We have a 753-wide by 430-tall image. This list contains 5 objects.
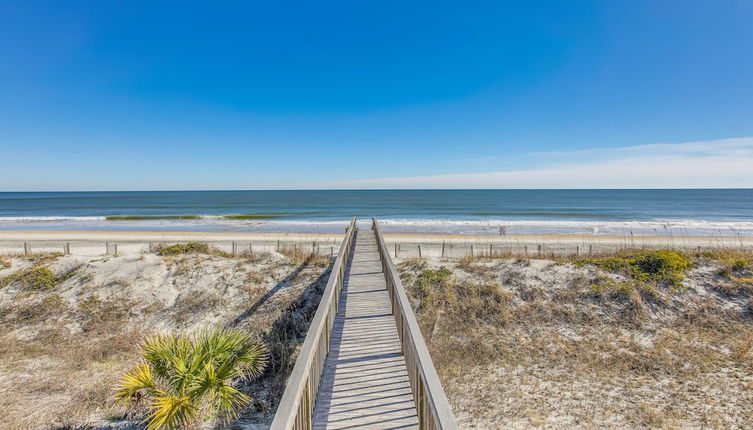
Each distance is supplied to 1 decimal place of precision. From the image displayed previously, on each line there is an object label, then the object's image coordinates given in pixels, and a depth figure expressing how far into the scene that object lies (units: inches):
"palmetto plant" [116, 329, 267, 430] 171.9
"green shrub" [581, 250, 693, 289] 434.3
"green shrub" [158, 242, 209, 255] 618.8
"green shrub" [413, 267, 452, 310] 438.4
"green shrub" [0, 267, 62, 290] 493.0
